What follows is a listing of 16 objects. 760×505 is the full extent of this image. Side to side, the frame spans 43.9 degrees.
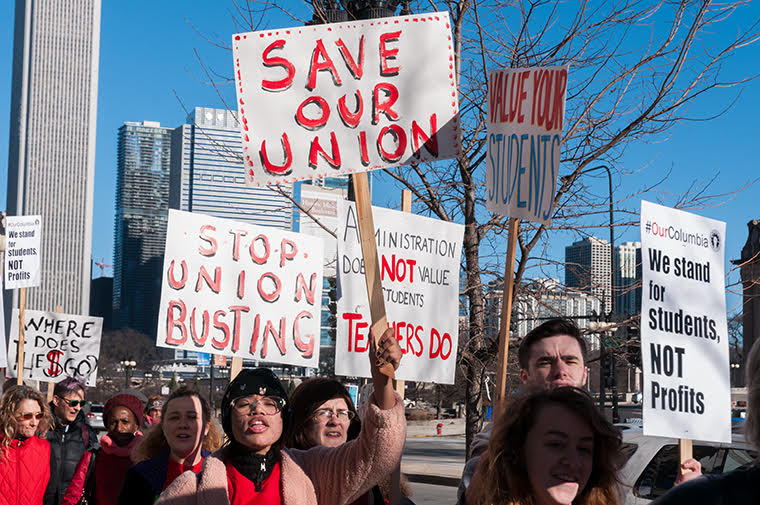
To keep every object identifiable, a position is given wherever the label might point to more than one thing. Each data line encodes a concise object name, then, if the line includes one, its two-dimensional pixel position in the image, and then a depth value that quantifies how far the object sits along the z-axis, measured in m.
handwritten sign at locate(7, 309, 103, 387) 11.93
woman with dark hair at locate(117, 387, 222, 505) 4.12
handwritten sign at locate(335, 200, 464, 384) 6.32
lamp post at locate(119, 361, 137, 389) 43.62
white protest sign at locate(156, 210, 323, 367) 6.93
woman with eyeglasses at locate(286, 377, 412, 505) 3.94
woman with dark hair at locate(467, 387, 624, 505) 2.67
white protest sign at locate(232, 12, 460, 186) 4.15
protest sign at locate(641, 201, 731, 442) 4.77
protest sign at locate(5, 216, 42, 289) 12.66
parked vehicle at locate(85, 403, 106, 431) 34.25
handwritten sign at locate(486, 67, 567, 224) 4.55
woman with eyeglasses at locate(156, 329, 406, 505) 2.98
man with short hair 3.54
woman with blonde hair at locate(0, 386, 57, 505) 5.97
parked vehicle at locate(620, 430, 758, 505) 6.28
